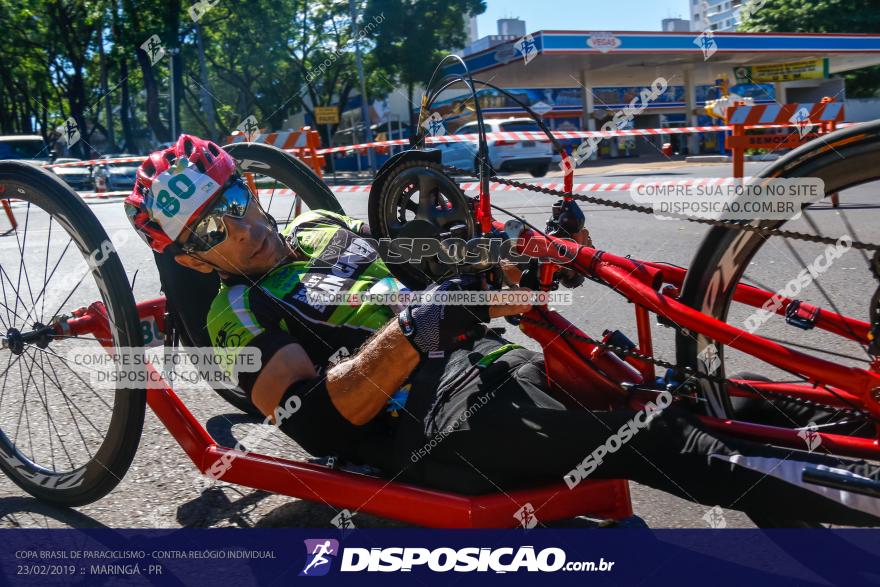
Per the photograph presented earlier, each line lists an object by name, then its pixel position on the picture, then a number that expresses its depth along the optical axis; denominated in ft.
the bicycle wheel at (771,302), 6.54
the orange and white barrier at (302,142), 37.37
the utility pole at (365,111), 85.66
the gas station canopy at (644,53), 81.00
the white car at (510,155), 56.90
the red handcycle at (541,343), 6.62
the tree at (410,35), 112.27
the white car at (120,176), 80.98
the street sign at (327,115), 65.27
